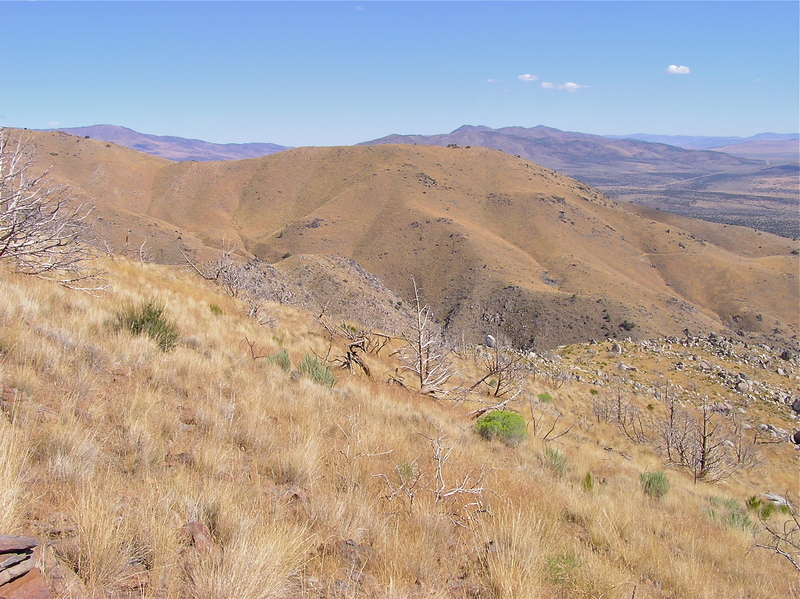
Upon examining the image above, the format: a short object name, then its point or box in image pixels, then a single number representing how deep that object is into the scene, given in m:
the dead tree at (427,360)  9.03
